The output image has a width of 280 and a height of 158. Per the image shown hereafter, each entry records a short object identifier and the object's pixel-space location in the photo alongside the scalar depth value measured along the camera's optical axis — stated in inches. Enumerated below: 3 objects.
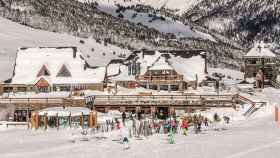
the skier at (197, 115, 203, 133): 2042.3
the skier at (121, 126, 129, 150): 1587.5
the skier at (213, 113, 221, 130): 2433.2
